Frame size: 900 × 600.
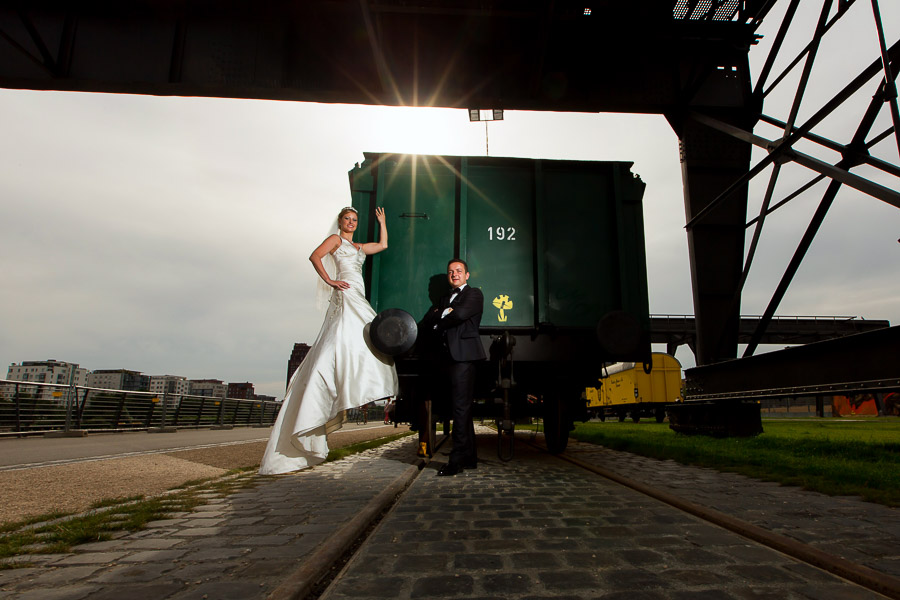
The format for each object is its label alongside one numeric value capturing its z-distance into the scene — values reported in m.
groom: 4.40
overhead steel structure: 6.40
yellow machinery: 19.14
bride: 4.43
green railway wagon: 5.11
